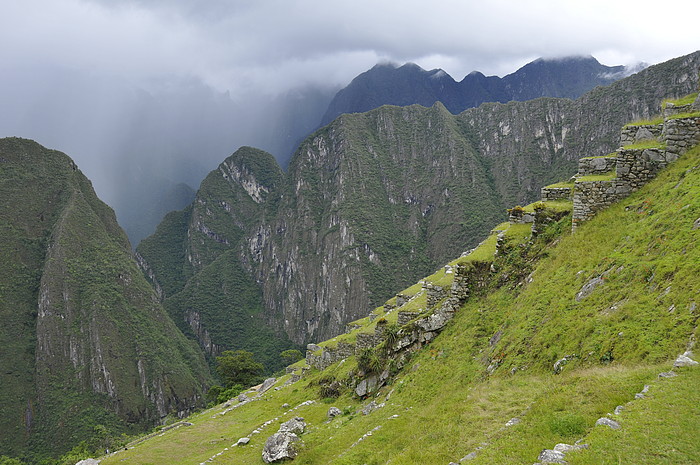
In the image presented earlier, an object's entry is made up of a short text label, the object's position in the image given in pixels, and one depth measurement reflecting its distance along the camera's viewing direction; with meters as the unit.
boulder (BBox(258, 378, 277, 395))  40.78
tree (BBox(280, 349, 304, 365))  63.89
